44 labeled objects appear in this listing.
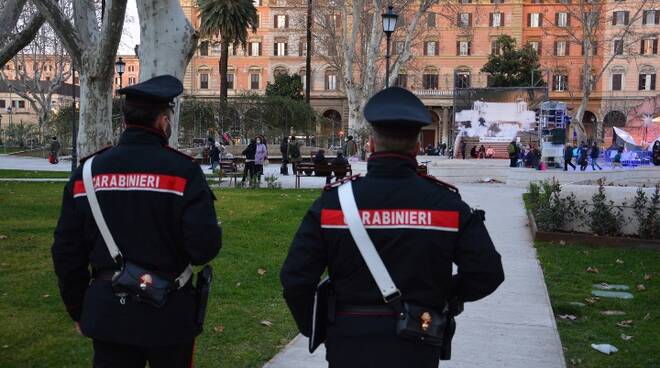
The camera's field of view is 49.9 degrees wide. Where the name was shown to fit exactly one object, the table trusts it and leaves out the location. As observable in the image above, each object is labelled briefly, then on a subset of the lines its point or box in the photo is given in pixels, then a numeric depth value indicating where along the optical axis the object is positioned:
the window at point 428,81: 78.00
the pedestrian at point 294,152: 30.83
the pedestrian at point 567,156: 30.17
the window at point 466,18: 76.11
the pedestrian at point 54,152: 37.78
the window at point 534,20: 76.75
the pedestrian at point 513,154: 33.06
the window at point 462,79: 76.74
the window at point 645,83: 72.62
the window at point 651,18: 70.00
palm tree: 45.50
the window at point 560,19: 75.67
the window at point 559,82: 76.25
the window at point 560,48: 76.56
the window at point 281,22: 78.61
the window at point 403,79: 77.62
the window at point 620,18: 69.19
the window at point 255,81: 80.81
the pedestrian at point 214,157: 33.22
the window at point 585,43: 45.42
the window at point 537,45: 76.81
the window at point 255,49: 80.50
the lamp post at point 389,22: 21.88
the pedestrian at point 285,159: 30.76
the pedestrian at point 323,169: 23.05
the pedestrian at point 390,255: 2.86
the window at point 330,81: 78.19
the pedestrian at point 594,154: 36.33
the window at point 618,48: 43.51
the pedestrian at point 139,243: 3.25
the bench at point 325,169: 22.95
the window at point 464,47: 77.12
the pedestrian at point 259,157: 23.86
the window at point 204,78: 81.12
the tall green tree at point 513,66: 69.00
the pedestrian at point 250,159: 23.47
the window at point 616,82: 73.94
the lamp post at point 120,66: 38.07
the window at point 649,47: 71.94
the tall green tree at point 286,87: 69.62
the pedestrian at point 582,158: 33.32
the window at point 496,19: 76.56
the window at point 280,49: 79.56
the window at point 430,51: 78.00
